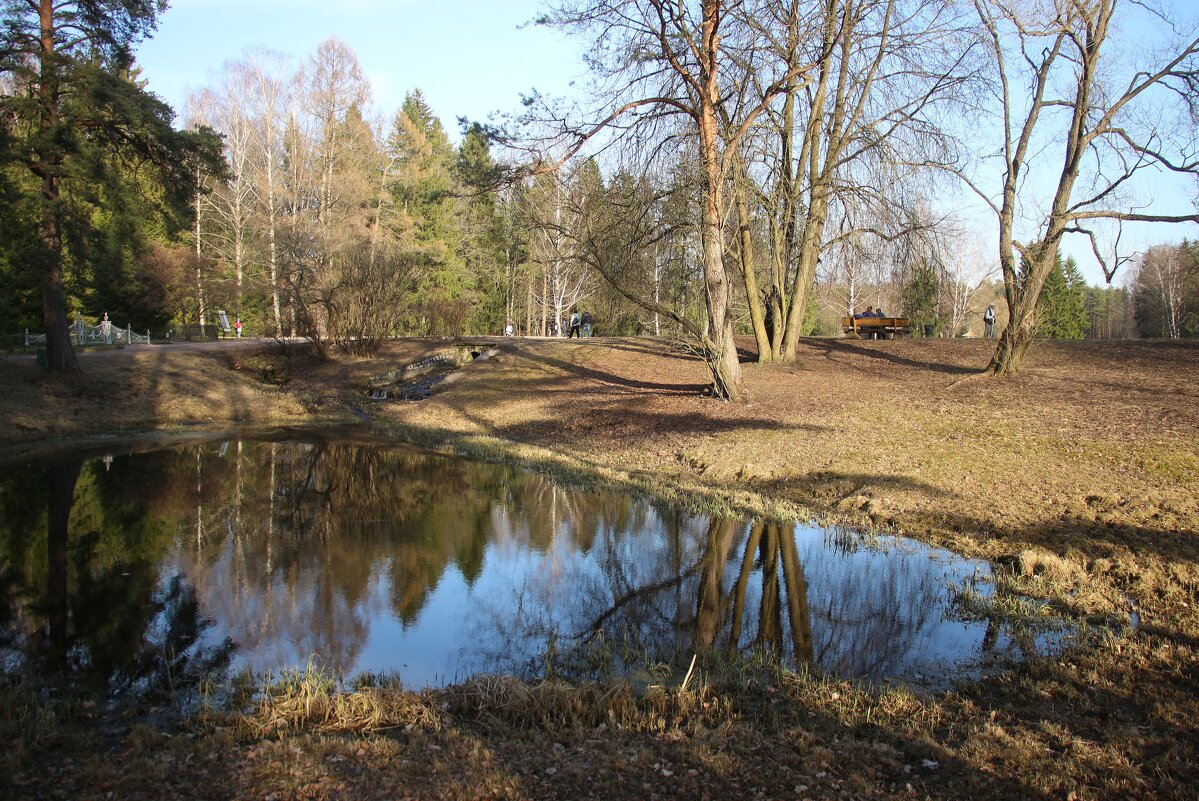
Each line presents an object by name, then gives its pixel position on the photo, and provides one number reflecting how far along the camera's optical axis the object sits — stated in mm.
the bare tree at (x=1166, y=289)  46625
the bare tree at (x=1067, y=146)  15305
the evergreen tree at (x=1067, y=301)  48906
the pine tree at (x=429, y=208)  44000
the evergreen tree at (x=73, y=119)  17594
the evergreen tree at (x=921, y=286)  19344
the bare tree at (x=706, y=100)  15062
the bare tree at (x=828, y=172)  18281
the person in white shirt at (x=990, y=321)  31969
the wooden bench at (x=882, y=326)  29250
